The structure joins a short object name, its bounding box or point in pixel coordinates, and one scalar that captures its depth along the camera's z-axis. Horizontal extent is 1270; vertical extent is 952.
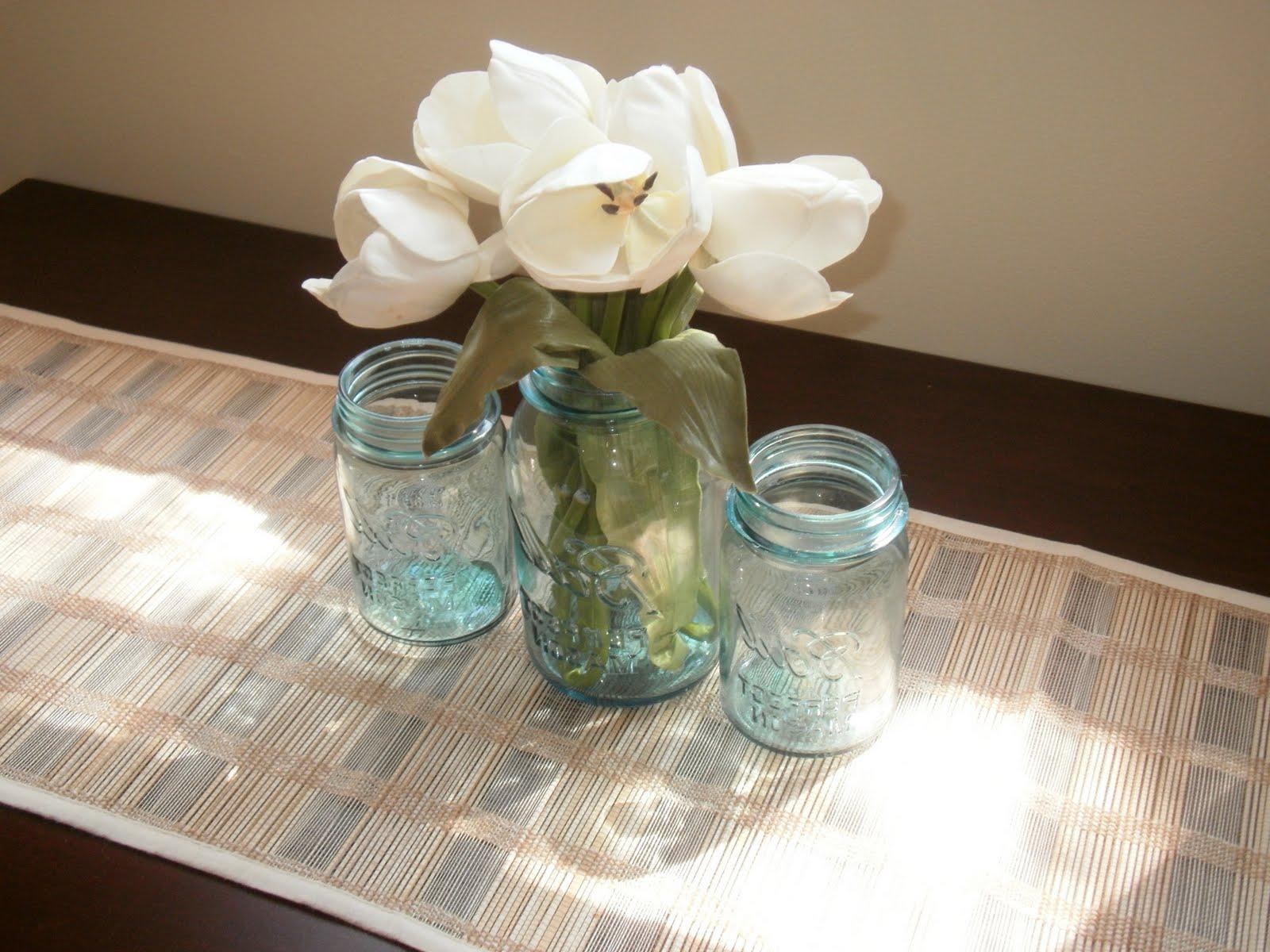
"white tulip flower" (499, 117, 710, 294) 0.56
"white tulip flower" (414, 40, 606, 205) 0.58
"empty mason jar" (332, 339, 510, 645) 0.74
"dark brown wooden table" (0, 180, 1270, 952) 0.67
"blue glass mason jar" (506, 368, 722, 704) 0.67
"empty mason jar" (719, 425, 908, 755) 0.66
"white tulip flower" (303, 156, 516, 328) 0.59
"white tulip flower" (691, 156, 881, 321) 0.58
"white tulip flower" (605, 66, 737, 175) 0.58
